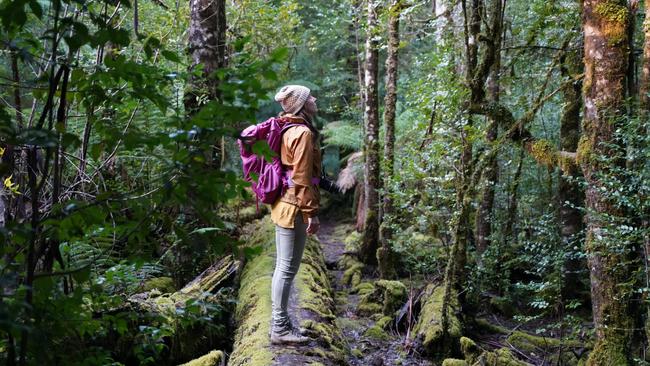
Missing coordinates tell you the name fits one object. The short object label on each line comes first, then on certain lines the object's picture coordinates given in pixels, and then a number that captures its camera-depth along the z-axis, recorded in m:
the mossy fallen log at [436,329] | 6.19
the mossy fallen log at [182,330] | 4.61
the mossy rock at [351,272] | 9.68
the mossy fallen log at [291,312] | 4.40
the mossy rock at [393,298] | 7.61
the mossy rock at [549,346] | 5.84
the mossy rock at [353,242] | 11.50
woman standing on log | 4.59
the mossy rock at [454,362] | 5.48
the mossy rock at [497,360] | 5.41
